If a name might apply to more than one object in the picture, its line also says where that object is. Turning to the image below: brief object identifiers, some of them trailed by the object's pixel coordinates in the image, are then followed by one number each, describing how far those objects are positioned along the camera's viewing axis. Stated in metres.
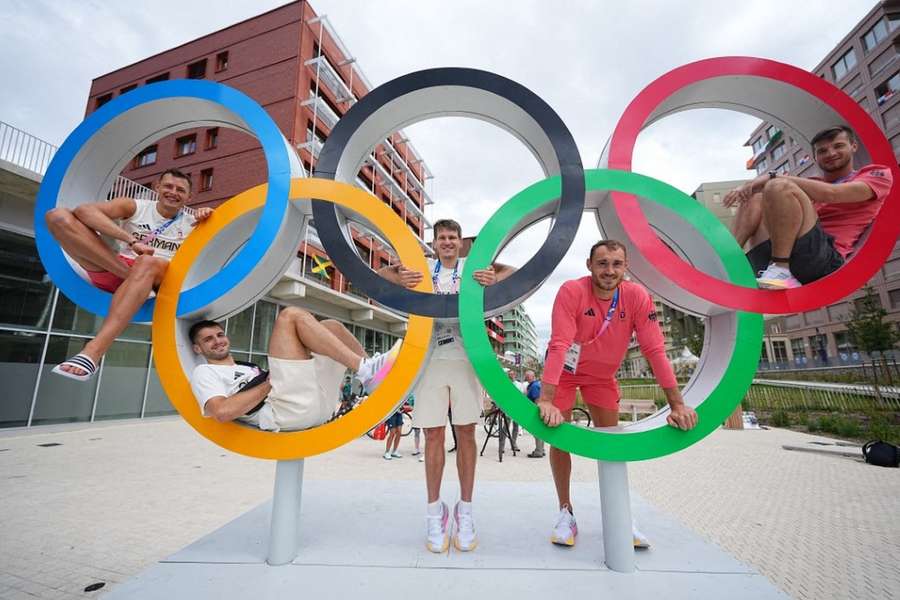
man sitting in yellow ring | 2.43
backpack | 6.44
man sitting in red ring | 2.49
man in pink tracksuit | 2.56
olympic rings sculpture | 2.47
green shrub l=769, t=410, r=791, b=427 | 12.42
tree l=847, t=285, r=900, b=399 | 20.81
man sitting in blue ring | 2.58
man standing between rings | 2.61
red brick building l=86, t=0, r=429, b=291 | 18.34
